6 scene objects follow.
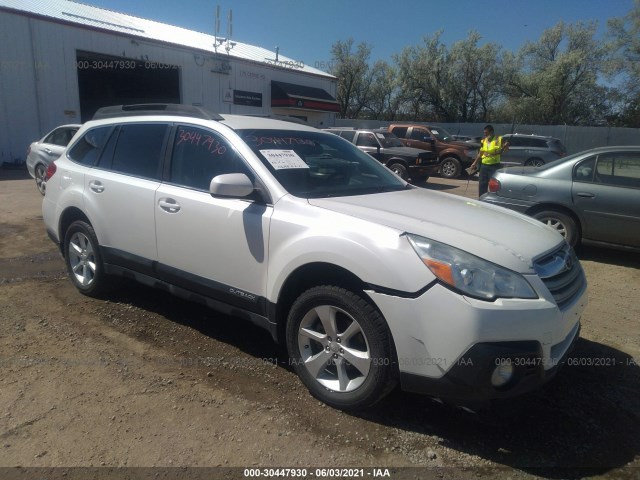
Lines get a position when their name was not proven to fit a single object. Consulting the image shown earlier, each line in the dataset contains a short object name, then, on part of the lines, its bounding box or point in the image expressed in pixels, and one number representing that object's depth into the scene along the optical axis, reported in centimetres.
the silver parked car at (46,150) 1072
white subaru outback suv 242
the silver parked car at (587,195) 605
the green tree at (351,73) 4631
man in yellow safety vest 1038
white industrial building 1725
